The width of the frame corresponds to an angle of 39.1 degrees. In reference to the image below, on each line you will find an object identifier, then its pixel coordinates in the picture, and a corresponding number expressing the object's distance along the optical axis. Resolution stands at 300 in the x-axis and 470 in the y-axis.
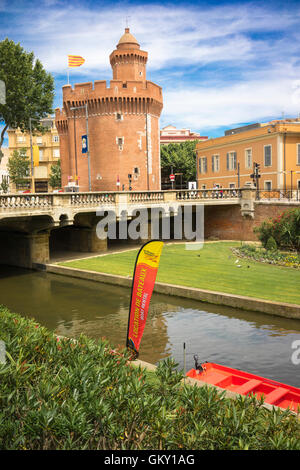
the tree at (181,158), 78.56
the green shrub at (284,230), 26.50
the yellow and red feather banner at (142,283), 10.58
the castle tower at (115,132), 48.56
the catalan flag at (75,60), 42.99
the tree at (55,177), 81.56
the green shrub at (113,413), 5.22
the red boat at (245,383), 9.32
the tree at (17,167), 77.25
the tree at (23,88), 37.31
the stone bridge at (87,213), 27.41
